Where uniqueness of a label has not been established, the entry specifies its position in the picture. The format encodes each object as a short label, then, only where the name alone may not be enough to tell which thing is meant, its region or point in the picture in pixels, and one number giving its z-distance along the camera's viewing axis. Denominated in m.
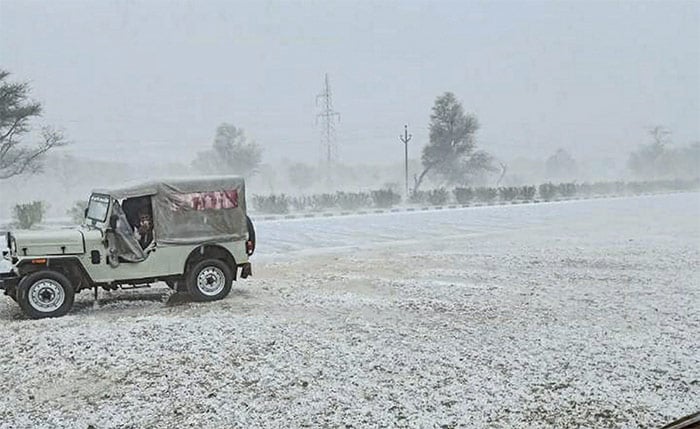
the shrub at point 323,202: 41.31
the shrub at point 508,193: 44.53
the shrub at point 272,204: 39.28
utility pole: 52.94
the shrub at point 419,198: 44.51
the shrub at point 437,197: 43.69
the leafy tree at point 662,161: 83.34
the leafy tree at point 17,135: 31.39
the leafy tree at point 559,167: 92.69
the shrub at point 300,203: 40.97
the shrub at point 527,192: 45.06
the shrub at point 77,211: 30.27
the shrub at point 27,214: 28.64
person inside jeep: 9.62
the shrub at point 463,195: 44.28
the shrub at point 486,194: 45.03
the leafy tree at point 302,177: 69.94
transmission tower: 66.32
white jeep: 8.95
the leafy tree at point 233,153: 58.07
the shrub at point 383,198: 41.31
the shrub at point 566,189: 49.66
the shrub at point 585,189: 54.71
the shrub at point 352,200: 41.09
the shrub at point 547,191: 46.69
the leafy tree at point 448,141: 55.69
